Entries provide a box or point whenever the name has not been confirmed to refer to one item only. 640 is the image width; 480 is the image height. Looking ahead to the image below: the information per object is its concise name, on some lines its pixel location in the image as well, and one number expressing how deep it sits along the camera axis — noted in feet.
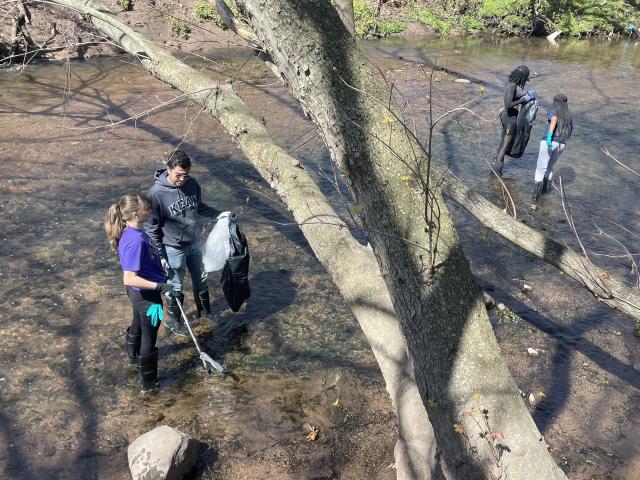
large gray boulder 12.44
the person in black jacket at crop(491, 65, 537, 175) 30.04
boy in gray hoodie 16.97
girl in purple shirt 14.52
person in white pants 27.94
